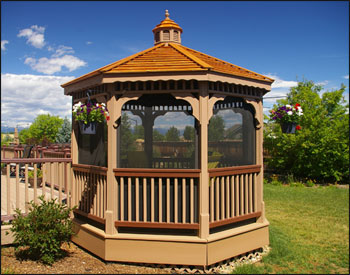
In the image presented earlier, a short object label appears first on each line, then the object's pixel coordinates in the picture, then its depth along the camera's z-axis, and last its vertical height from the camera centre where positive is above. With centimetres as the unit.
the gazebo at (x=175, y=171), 480 -49
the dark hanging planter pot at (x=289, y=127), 587 +24
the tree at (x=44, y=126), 4725 +229
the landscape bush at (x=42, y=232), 462 -135
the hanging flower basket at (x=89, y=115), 464 +38
